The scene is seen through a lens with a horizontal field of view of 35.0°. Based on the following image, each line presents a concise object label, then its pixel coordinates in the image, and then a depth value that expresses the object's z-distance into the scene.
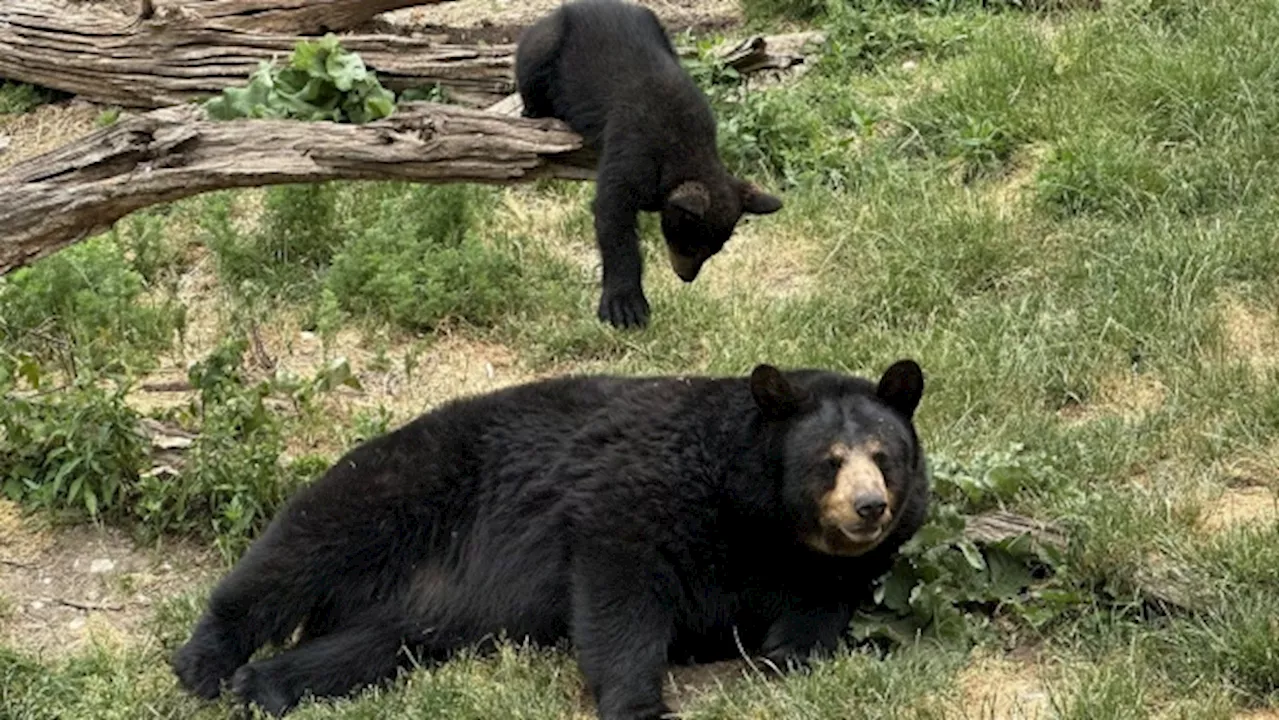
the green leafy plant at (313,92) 9.34
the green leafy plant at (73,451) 7.41
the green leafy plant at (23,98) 11.79
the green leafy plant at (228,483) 7.33
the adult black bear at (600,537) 6.04
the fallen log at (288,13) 11.13
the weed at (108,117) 11.18
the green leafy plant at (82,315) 8.67
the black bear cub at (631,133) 8.76
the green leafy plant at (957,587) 6.11
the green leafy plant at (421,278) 9.15
